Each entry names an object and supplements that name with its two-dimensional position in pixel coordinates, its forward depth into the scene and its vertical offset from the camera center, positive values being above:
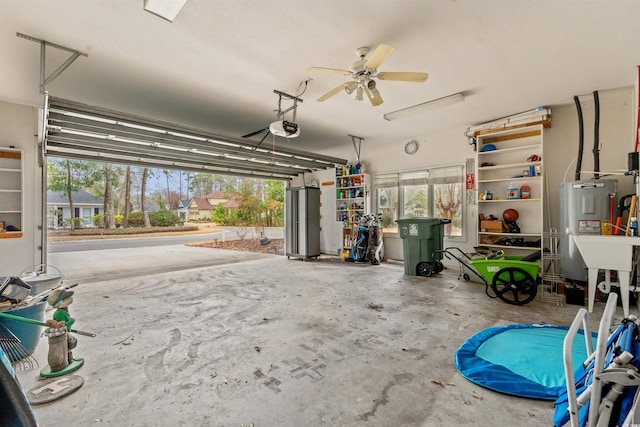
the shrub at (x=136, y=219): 18.23 -0.15
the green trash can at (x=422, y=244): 5.76 -0.58
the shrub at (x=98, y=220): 17.62 -0.20
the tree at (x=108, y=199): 16.39 +1.03
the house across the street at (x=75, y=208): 17.19 +0.62
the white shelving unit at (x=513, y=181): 5.36 +0.69
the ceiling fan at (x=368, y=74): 3.03 +1.66
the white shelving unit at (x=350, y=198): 7.89 +0.51
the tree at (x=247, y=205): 15.17 +0.60
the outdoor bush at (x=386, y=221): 7.81 -0.15
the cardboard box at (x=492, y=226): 5.64 -0.22
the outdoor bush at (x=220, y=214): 18.59 +0.15
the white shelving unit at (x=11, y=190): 4.64 +0.44
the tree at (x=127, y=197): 17.59 +1.22
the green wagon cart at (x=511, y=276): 3.99 -0.88
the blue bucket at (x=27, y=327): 2.39 -0.96
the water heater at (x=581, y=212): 4.18 +0.04
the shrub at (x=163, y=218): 19.03 -0.10
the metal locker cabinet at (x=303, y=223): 8.13 -0.20
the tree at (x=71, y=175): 14.56 +2.22
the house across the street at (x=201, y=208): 26.39 +0.78
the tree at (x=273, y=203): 15.41 +0.71
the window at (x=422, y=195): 6.63 +0.51
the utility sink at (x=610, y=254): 3.33 -0.48
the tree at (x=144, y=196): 18.55 +1.36
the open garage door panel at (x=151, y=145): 3.98 +1.38
